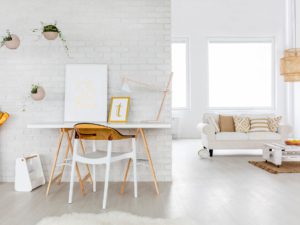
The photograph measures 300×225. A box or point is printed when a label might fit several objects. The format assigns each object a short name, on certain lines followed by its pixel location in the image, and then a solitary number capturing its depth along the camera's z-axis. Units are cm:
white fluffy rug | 272
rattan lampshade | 717
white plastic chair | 334
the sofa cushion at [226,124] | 680
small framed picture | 428
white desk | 375
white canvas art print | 430
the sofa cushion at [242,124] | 671
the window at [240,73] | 1038
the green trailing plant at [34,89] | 416
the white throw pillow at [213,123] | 664
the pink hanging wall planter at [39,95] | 416
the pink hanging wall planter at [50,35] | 401
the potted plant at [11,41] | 405
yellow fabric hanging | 431
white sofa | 653
